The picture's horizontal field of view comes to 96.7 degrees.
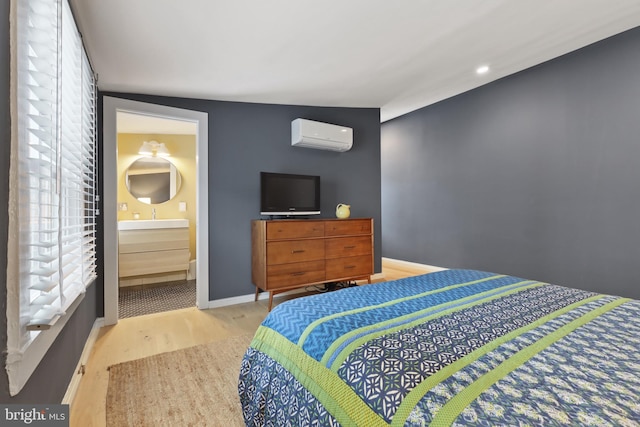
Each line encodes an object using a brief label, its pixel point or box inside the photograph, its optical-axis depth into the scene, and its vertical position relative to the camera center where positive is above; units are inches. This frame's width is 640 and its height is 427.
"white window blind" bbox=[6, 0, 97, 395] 34.7 +5.8
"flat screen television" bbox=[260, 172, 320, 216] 129.1 +9.1
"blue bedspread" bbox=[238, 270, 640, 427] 26.2 -17.3
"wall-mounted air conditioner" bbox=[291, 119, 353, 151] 134.8 +38.2
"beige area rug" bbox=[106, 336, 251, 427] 58.1 -41.4
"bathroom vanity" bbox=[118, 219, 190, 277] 145.4 -17.3
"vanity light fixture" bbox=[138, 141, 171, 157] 164.2 +38.1
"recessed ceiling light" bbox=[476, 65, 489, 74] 123.6 +63.7
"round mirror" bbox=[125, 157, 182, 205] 165.0 +20.5
